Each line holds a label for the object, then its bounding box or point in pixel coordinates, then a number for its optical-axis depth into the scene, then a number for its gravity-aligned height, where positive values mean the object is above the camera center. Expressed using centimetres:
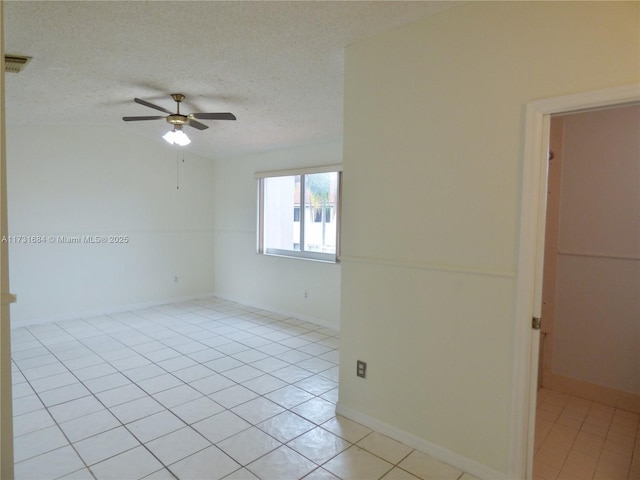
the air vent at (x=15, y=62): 268 +113
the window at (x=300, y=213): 477 +12
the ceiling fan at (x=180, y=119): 310 +87
